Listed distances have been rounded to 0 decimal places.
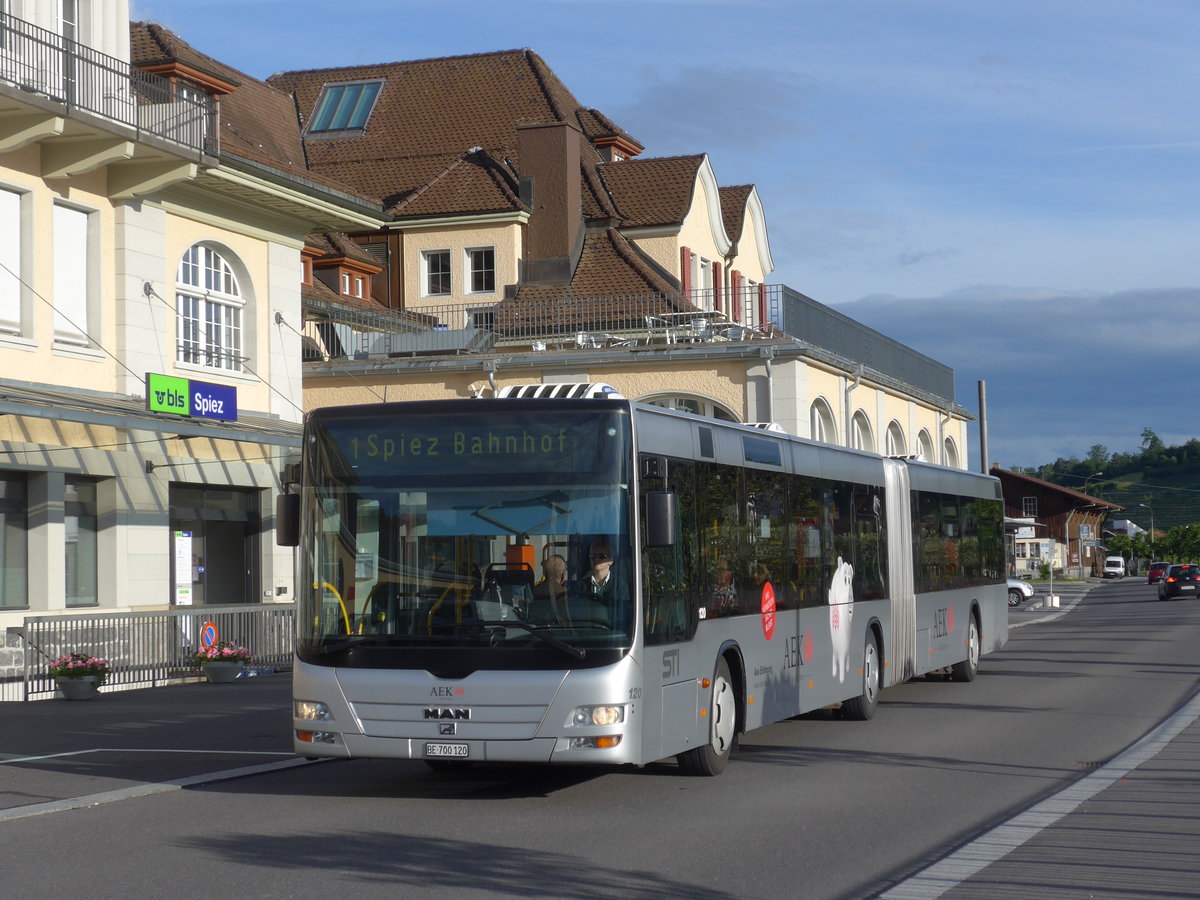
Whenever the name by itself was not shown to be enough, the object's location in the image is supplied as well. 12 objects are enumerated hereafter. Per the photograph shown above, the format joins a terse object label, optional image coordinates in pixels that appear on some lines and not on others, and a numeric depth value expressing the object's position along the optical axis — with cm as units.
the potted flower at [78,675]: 2098
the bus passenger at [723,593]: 1266
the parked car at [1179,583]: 6962
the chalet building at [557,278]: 3319
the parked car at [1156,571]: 9456
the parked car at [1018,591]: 5991
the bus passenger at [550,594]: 1084
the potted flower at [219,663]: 2406
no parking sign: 2431
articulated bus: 1075
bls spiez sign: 2401
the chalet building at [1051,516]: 12656
